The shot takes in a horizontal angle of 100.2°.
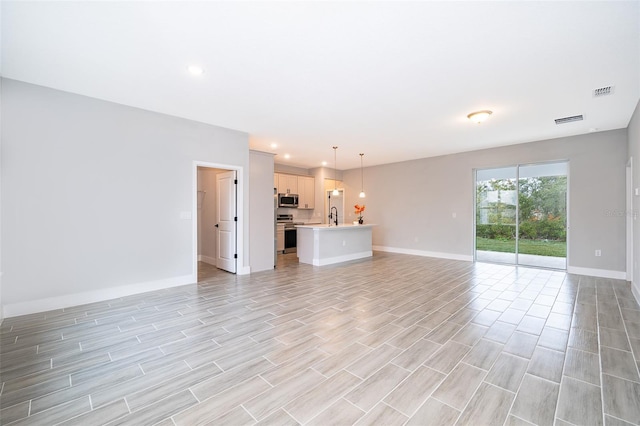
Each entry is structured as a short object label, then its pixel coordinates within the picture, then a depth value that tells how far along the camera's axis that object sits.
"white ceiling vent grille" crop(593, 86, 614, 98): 3.40
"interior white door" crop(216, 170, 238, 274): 5.50
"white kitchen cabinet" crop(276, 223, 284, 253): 8.26
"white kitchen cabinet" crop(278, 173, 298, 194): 8.49
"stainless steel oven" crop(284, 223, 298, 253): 8.41
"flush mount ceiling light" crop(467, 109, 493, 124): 4.20
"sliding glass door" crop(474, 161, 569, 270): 5.87
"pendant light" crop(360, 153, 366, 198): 9.42
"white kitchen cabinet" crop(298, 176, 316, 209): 9.09
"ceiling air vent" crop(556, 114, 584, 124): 4.44
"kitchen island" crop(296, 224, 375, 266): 6.43
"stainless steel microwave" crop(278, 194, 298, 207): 8.41
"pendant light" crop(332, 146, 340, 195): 7.51
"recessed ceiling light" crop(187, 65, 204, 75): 2.94
